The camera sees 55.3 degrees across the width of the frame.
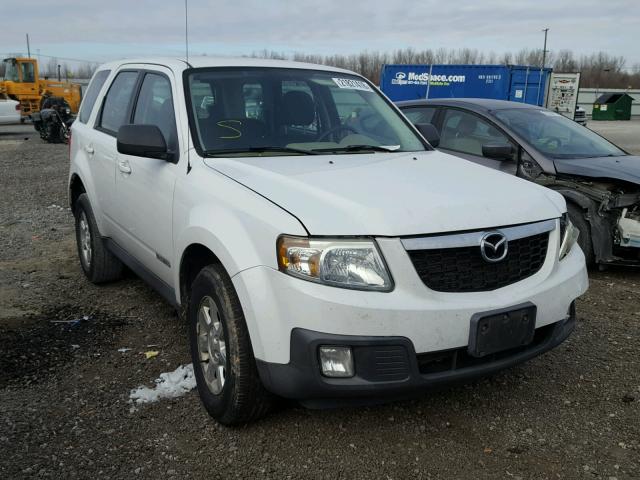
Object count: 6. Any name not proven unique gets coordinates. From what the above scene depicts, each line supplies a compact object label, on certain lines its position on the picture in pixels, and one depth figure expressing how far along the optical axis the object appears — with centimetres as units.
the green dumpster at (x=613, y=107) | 3869
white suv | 251
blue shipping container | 2264
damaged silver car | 554
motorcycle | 1962
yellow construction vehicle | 2700
